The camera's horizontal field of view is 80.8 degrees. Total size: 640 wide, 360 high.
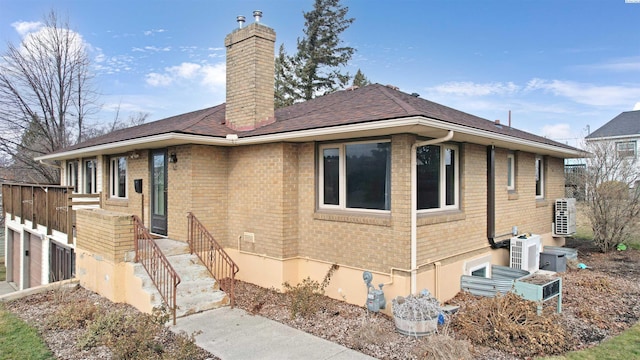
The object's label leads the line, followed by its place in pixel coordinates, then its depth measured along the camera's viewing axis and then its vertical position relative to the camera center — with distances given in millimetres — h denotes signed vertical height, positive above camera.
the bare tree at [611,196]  12070 -560
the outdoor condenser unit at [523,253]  8727 -1731
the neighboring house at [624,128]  28234 +4033
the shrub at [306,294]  6199 -2051
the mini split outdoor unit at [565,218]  11578 -1199
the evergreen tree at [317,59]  30188 +9807
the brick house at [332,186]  6402 -125
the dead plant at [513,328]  4879 -2044
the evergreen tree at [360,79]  39741 +10744
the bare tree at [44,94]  20453 +4977
